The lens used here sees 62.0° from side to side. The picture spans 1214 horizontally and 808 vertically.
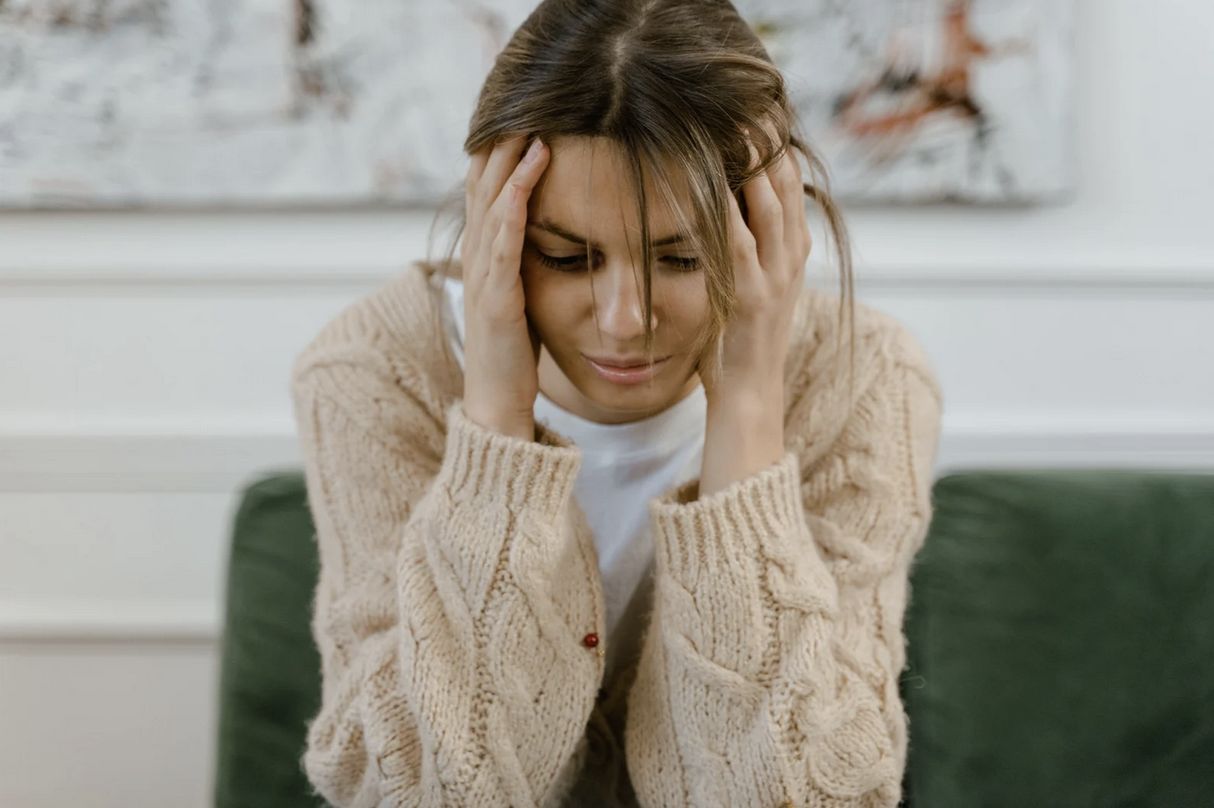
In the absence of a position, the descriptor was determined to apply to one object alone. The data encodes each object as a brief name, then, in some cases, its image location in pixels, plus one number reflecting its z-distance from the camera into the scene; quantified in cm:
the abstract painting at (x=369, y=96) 163
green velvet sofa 113
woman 90
